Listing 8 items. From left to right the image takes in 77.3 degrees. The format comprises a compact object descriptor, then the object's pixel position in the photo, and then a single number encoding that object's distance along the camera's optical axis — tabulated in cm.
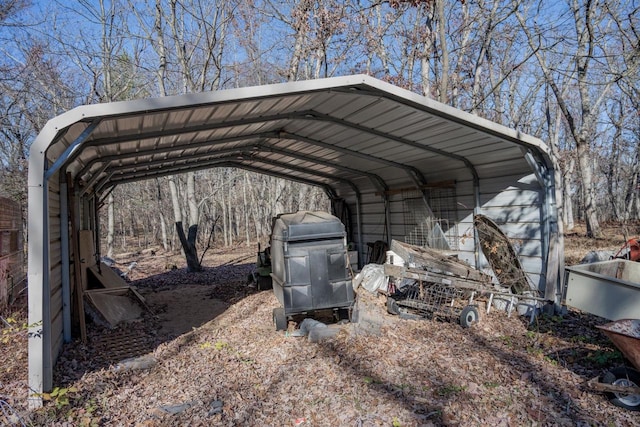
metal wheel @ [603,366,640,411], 362
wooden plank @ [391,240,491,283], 634
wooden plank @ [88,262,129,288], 820
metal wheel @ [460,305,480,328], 621
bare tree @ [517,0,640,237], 960
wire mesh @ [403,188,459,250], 931
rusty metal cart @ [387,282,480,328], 634
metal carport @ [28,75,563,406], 407
